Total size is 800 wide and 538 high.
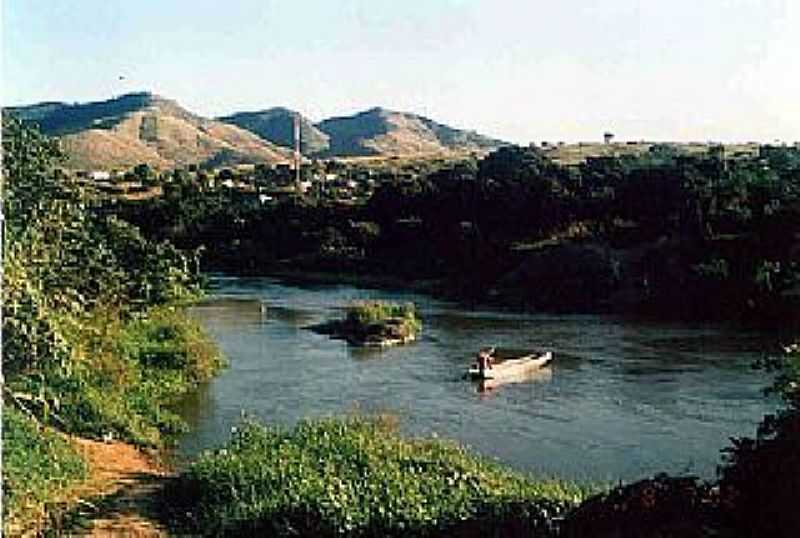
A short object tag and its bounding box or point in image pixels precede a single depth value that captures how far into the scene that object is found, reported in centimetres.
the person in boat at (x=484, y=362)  2669
